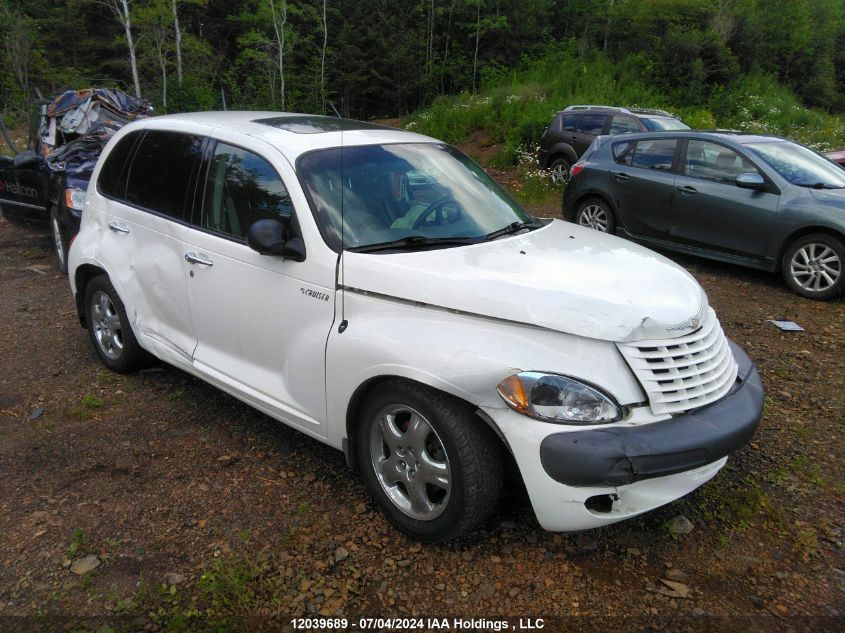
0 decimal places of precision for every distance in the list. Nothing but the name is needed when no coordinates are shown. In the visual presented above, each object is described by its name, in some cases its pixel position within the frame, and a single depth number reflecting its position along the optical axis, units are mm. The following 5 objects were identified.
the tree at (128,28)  25062
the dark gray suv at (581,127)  12930
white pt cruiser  2586
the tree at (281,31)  28484
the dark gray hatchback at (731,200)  6609
